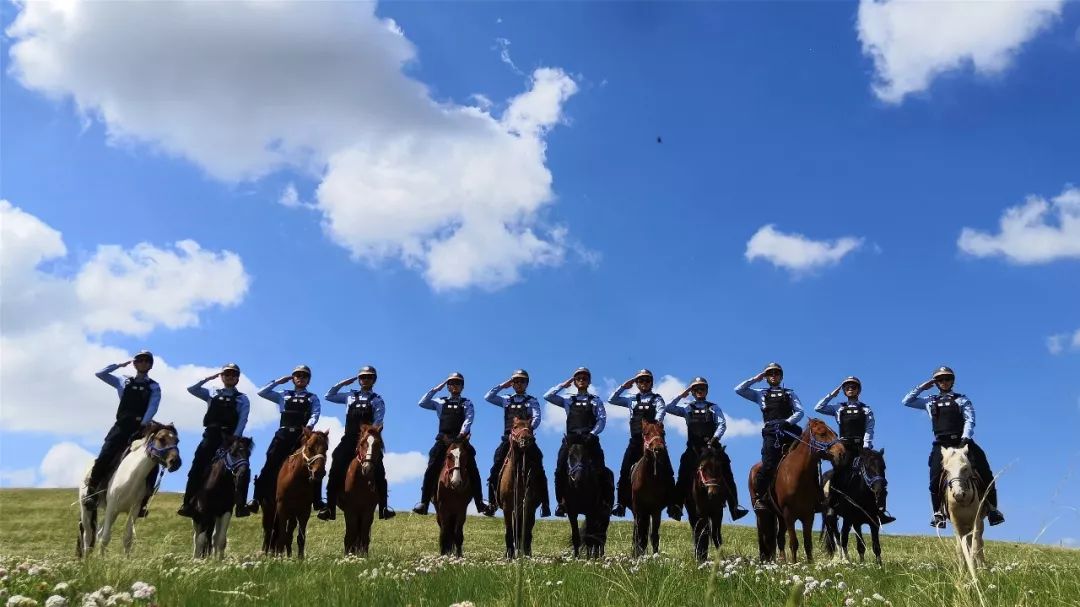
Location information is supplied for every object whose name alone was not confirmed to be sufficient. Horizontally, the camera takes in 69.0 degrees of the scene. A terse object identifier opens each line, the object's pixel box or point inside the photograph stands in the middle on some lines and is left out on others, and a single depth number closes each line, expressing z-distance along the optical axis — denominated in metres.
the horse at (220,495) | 16.78
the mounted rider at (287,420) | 18.59
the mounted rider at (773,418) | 18.25
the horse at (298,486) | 16.81
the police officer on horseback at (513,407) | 18.33
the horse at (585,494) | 17.50
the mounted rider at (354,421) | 17.75
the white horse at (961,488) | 15.34
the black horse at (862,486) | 18.86
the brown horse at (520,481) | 16.27
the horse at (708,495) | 16.72
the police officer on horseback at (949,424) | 16.53
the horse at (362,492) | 16.86
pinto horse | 16.42
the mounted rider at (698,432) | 17.56
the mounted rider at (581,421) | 18.02
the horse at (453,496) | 16.98
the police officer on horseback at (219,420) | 17.28
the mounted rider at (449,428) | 17.78
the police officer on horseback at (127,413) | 17.22
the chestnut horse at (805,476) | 16.73
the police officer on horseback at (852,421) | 19.23
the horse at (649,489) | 17.31
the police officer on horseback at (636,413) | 18.27
